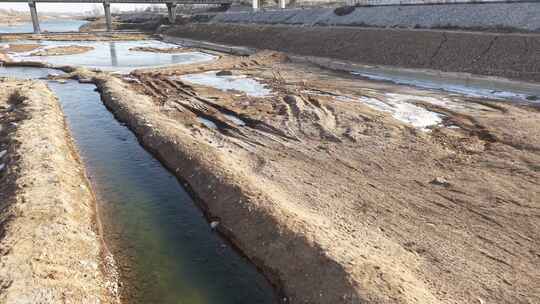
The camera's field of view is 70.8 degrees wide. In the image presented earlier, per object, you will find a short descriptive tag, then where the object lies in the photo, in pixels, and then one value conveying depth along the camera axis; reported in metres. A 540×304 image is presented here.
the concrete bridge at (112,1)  86.14
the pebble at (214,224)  11.65
